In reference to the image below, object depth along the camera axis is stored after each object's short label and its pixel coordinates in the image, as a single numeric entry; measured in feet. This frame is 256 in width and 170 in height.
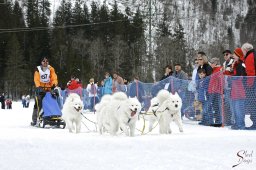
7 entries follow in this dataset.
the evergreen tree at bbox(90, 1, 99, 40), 222.07
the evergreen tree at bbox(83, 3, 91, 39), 221.66
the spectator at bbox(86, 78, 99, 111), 66.03
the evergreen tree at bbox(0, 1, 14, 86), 186.50
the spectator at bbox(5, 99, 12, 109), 97.16
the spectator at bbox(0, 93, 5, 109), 100.78
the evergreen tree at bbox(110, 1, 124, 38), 218.79
